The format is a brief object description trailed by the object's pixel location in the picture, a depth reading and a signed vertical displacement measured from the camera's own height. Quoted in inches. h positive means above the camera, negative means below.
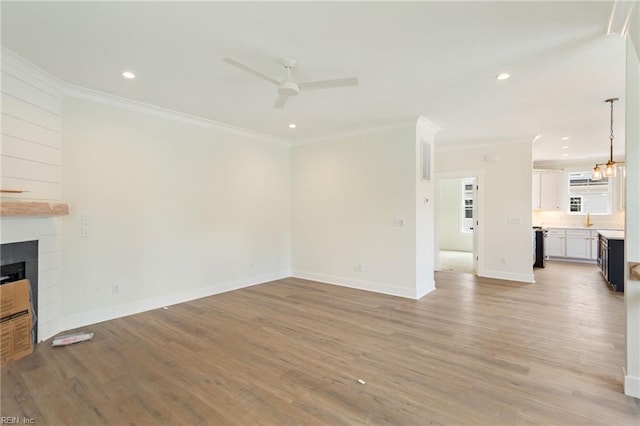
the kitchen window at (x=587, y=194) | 324.5 +19.2
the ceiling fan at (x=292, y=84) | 106.0 +46.7
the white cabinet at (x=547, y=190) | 335.6 +24.5
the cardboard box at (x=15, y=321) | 108.6 -40.1
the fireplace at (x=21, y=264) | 113.3 -20.2
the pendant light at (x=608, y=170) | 154.2 +28.2
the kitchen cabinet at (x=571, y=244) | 307.4 -33.3
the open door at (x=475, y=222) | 253.3 -8.3
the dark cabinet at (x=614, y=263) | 204.2 -35.7
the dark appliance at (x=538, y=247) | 283.9 -33.1
